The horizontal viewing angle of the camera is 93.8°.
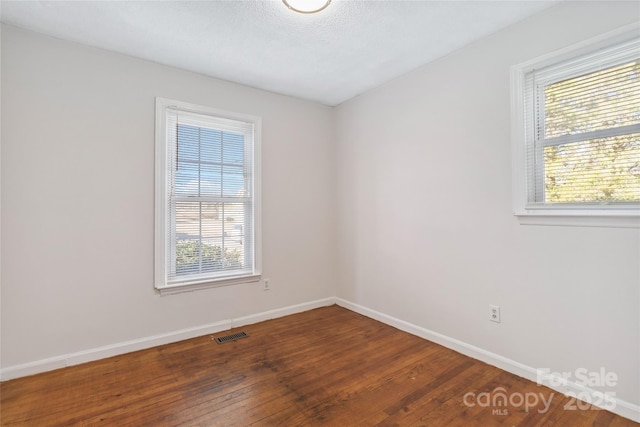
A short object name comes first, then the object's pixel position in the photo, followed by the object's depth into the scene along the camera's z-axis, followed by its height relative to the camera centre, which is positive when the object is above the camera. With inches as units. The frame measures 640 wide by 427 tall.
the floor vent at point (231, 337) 111.5 -44.4
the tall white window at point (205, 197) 110.1 +9.5
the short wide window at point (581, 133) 69.9 +22.1
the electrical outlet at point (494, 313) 91.5 -28.8
